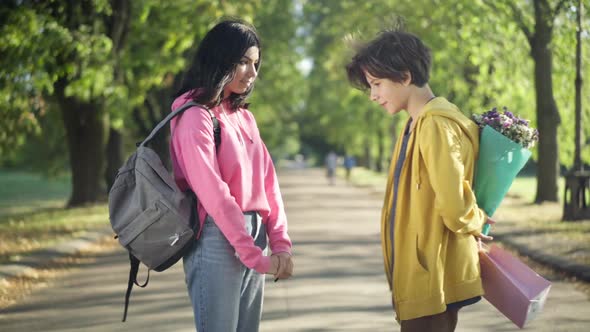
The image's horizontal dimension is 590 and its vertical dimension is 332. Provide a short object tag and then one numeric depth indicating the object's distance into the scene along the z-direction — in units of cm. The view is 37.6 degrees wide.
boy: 320
